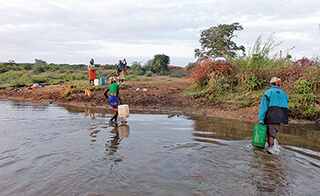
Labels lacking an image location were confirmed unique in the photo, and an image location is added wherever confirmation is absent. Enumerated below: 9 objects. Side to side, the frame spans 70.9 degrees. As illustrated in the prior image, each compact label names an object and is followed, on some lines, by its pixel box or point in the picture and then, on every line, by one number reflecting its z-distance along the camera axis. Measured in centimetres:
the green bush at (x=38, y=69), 3028
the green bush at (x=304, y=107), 856
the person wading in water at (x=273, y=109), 501
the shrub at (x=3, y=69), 3145
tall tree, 2127
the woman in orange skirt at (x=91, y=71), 1467
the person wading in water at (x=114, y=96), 827
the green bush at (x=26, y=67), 3544
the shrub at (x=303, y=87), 900
